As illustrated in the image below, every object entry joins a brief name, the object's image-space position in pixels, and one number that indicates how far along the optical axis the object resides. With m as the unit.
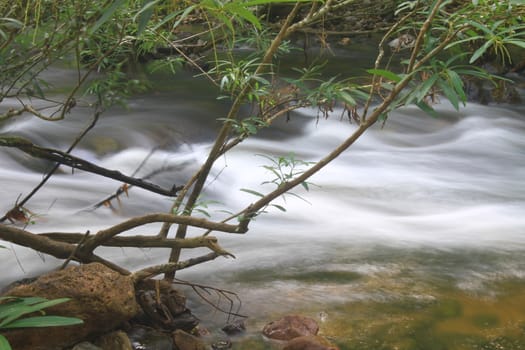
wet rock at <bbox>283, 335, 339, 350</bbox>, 2.43
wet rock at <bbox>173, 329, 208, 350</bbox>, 2.38
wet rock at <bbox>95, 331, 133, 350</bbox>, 2.24
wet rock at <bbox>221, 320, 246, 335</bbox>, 2.63
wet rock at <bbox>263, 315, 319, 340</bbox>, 2.60
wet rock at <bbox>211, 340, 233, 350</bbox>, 2.51
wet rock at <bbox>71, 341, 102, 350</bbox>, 2.15
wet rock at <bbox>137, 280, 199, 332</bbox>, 2.47
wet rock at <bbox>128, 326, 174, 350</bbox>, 2.39
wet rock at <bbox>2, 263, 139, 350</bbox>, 2.13
